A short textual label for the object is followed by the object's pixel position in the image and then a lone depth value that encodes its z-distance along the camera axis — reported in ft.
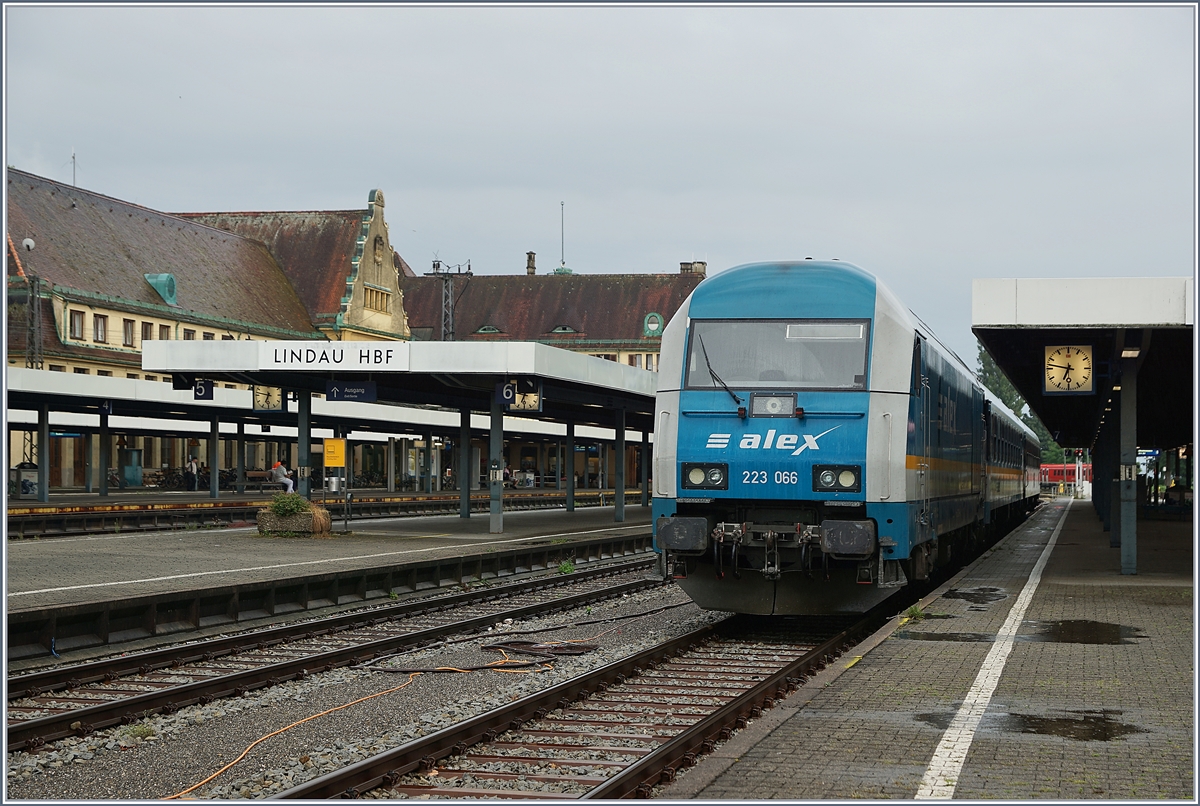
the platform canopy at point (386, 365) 92.53
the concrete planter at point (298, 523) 92.73
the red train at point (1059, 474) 337.11
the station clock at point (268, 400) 112.27
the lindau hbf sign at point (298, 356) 92.94
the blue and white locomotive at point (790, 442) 41.70
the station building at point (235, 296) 195.31
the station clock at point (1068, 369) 64.59
